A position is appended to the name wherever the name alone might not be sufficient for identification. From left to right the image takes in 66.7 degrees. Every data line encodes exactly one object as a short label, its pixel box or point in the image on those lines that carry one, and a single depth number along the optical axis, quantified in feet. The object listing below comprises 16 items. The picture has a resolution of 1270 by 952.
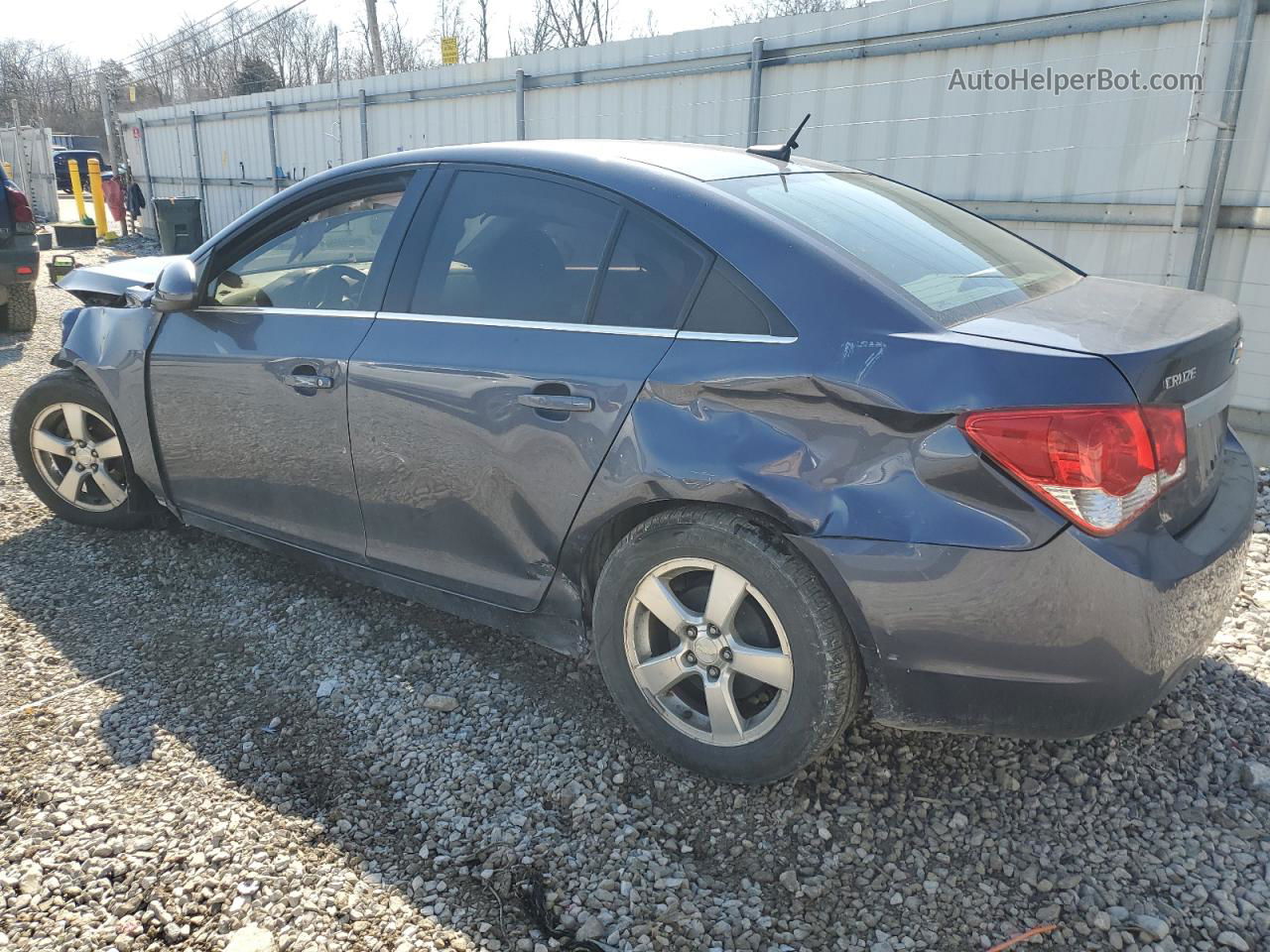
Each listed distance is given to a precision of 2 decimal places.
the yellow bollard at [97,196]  65.72
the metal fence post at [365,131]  47.65
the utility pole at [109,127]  68.68
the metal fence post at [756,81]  26.78
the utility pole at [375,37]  70.64
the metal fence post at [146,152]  73.51
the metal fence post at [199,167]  64.13
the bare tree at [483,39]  132.46
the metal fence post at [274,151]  55.06
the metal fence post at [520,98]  36.29
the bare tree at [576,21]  115.44
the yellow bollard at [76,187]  68.08
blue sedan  6.82
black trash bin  54.49
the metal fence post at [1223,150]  17.47
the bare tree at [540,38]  117.39
